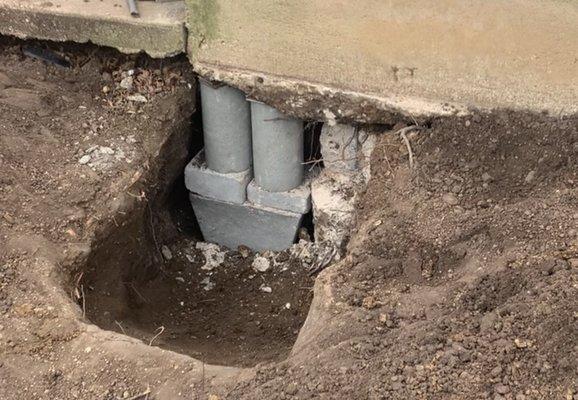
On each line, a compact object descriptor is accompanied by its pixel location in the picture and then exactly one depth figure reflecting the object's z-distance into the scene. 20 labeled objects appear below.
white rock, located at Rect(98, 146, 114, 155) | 3.80
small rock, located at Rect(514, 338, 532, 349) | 2.54
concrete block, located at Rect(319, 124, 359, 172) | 3.93
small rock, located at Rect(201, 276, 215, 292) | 4.38
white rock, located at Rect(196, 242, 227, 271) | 4.53
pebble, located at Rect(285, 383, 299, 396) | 2.61
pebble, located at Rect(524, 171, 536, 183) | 3.36
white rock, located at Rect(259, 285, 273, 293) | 4.32
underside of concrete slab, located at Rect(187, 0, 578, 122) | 3.17
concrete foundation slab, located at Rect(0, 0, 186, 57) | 3.71
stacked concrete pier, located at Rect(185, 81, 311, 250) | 3.94
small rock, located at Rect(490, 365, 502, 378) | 2.49
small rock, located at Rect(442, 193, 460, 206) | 3.33
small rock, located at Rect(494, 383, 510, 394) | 2.44
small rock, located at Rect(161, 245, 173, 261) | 4.37
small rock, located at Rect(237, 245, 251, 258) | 4.59
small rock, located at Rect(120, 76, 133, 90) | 4.05
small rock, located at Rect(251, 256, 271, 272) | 4.47
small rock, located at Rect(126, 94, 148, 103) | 4.04
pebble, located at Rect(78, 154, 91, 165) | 3.71
